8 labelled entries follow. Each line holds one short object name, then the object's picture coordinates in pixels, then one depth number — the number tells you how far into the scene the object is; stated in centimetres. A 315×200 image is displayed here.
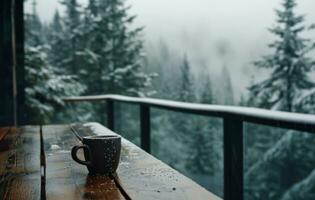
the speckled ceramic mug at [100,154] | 101
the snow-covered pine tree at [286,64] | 1791
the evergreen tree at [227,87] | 3618
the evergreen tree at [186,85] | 2965
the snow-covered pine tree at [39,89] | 741
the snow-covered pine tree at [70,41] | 2041
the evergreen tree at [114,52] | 1938
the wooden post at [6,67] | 420
